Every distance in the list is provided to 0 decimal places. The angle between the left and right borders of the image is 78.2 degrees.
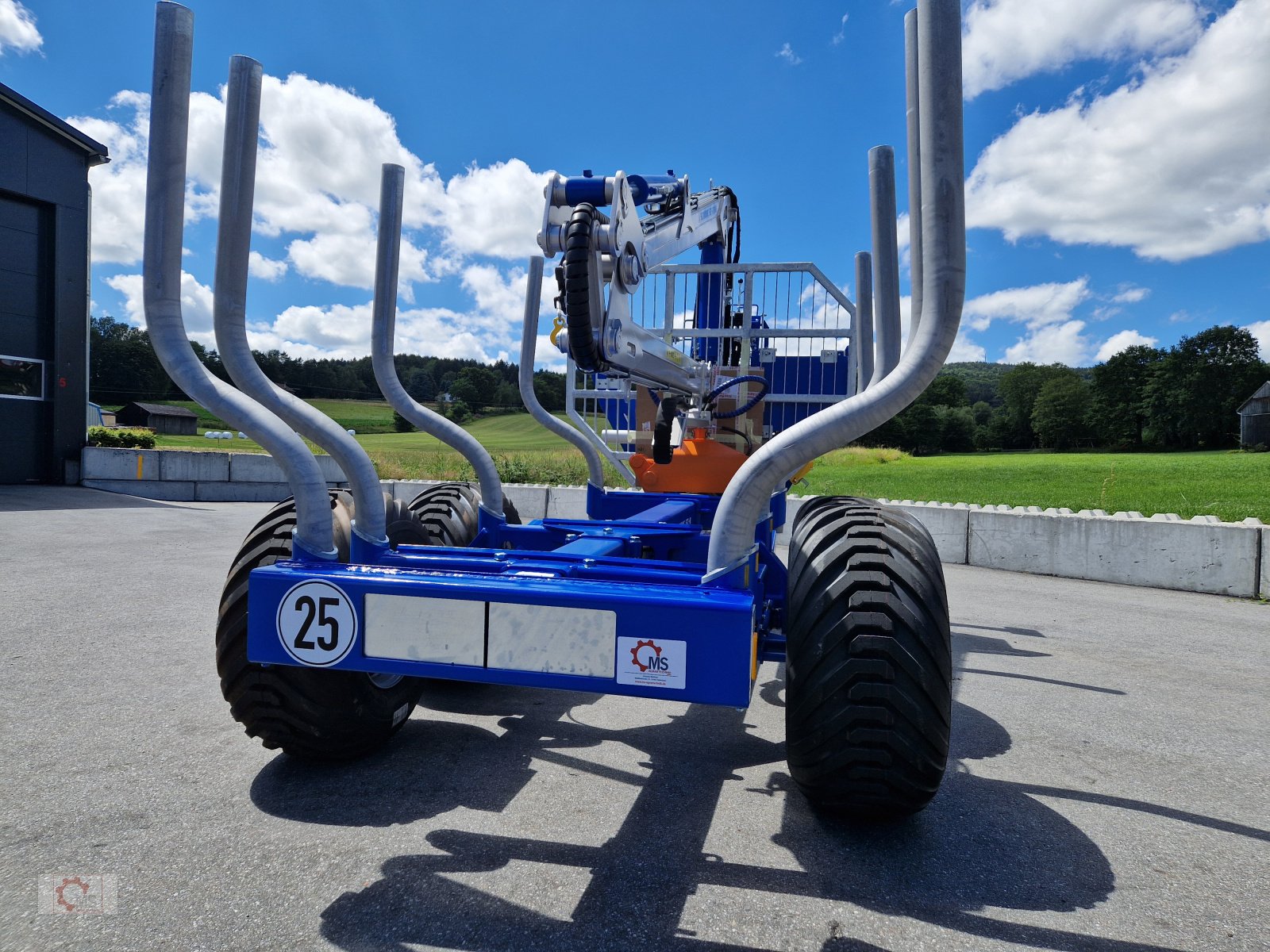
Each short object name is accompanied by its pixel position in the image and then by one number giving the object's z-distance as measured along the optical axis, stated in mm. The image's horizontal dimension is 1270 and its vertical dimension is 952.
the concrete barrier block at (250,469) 17172
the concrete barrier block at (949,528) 9711
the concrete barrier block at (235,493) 16859
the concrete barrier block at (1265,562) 7484
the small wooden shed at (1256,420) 52750
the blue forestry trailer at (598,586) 2141
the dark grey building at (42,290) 16125
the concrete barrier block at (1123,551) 7723
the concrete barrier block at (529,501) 12727
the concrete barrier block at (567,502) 12445
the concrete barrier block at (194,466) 16719
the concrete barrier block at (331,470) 17531
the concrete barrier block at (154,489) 16625
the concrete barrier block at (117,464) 16688
